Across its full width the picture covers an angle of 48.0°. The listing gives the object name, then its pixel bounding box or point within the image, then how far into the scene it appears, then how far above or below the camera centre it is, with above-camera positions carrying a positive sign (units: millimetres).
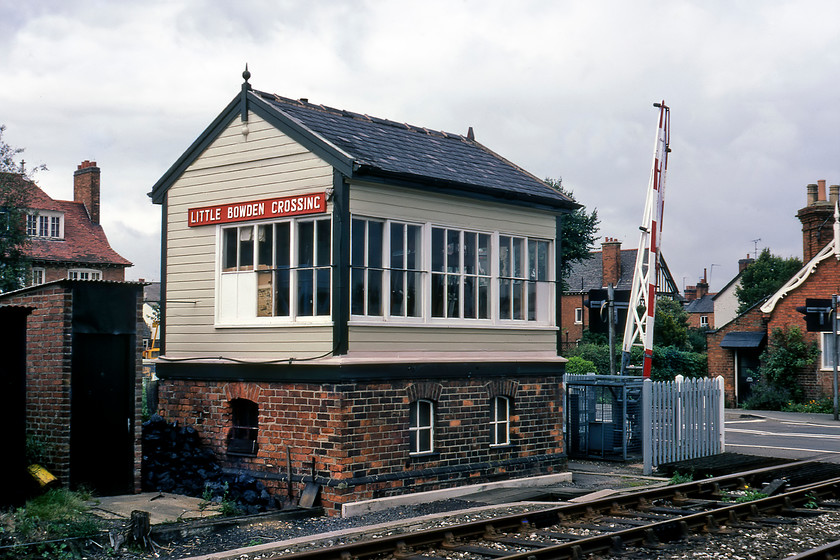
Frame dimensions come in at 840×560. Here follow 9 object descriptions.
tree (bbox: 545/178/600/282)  42312 +4439
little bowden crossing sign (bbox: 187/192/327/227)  12797 +1752
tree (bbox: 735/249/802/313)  59594 +3570
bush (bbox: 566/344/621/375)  37859 -954
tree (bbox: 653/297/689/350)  49109 +6
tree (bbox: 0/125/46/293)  29938 +3719
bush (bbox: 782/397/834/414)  29969 -2379
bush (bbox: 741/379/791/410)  31047 -2165
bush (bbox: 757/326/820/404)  30719 -911
